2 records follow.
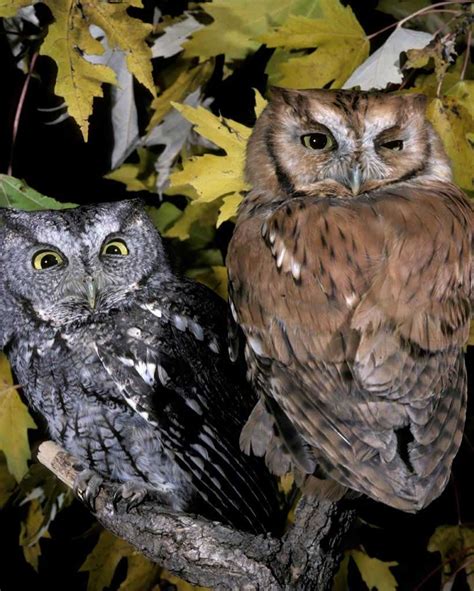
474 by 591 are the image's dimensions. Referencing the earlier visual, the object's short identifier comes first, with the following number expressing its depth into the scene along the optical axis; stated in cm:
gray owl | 97
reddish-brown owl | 80
